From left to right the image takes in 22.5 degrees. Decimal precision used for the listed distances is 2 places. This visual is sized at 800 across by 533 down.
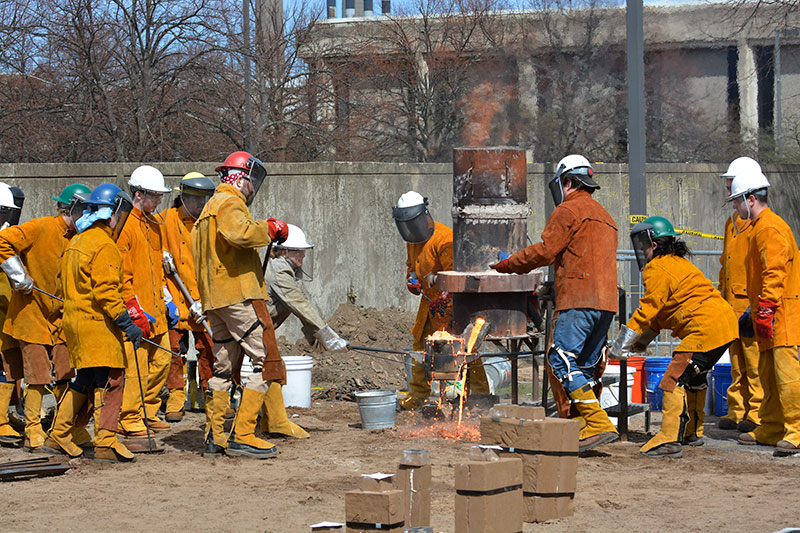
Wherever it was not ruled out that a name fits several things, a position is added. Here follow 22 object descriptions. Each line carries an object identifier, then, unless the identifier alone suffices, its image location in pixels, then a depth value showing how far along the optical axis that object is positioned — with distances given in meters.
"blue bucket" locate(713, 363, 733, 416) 18.25
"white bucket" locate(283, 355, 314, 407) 18.83
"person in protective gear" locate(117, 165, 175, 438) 15.77
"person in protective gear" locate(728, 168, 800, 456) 15.02
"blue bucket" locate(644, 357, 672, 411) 18.11
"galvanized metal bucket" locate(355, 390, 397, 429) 16.86
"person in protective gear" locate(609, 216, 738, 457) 14.83
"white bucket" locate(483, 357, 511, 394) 19.81
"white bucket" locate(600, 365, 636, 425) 17.58
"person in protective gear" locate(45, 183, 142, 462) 13.86
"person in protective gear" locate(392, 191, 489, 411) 18.25
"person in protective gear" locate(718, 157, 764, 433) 16.63
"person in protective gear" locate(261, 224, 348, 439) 16.07
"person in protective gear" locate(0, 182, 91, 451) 15.30
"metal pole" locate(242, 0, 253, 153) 28.63
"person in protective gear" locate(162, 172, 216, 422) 18.04
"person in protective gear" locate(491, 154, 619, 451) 14.65
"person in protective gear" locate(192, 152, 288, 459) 14.60
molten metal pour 16.32
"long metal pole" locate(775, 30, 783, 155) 44.93
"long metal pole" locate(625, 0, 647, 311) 23.16
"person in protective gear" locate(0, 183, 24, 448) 15.80
